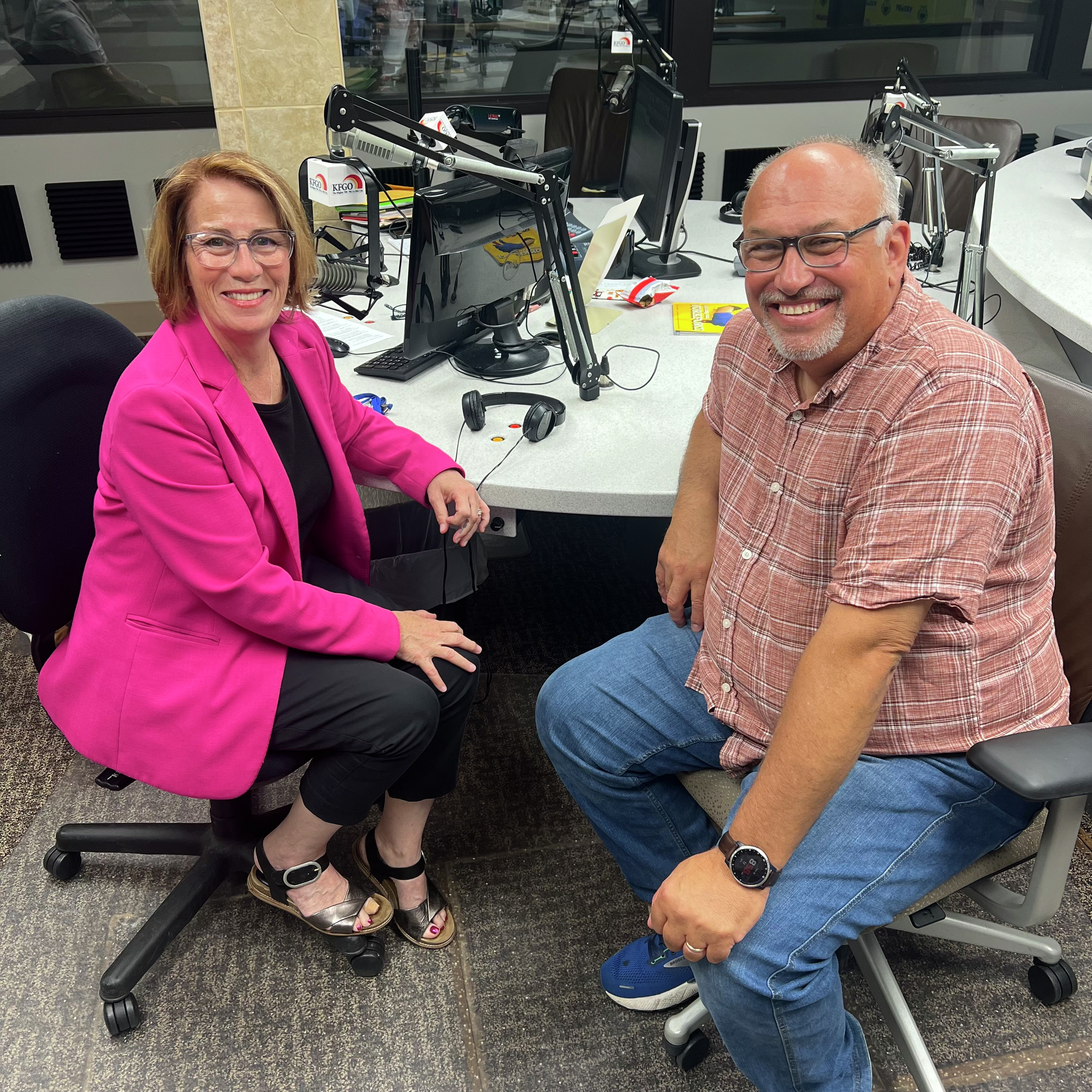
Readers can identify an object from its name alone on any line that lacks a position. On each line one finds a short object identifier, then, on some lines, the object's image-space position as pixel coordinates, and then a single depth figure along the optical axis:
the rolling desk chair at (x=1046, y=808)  1.05
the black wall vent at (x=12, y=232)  3.94
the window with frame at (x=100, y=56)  3.88
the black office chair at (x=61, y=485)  1.35
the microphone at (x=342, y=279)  2.19
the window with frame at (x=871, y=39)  4.62
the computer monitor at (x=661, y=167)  2.37
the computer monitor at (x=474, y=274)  1.74
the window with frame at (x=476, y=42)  4.27
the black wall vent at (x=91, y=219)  4.00
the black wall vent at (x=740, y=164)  4.56
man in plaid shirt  1.07
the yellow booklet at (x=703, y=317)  2.20
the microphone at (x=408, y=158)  1.60
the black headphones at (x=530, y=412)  1.70
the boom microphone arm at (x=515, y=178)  1.61
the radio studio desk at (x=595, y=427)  1.57
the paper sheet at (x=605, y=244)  2.09
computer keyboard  1.95
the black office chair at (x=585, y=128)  3.57
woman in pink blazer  1.27
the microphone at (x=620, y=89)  2.69
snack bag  2.34
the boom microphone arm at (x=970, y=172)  1.66
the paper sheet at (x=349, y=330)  2.12
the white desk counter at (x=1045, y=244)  2.15
